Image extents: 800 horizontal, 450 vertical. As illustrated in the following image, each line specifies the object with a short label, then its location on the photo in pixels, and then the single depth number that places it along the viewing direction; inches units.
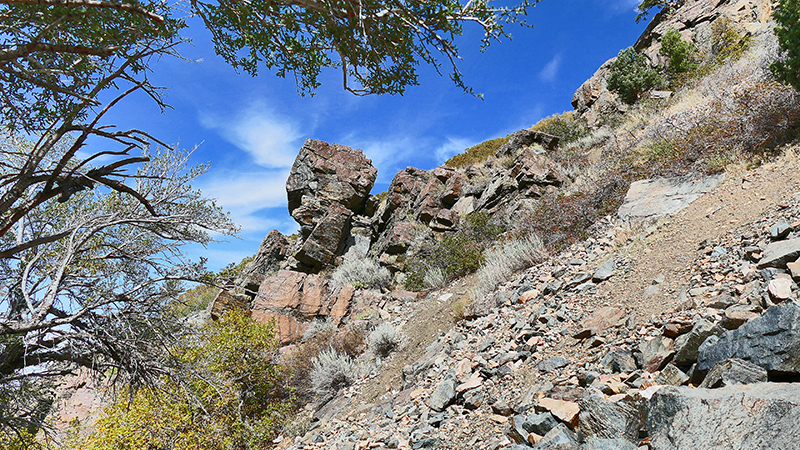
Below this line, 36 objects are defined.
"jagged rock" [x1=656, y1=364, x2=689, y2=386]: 116.5
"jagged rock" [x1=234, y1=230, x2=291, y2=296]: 679.1
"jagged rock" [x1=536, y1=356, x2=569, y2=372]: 161.3
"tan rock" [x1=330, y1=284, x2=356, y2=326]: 464.1
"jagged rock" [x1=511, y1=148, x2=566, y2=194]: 452.1
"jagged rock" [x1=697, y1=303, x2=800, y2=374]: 95.3
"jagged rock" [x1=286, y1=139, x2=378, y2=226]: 692.7
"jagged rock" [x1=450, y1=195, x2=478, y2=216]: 545.0
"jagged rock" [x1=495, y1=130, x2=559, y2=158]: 599.5
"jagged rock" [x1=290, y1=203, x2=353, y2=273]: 613.9
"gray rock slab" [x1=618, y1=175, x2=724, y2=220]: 245.1
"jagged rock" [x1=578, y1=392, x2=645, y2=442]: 104.6
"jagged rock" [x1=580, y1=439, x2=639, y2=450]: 99.1
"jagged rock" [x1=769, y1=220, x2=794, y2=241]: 154.9
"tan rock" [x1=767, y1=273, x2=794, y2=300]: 121.7
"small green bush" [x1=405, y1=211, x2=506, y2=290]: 409.7
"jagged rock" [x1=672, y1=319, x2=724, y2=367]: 121.1
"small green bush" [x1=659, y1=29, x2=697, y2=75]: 585.5
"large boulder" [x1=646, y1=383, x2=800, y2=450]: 75.5
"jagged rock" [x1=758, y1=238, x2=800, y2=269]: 139.3
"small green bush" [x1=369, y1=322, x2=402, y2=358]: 337.1
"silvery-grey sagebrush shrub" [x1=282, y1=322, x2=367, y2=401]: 358.3
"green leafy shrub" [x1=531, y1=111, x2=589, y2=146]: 621.6
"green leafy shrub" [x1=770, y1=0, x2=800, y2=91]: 251.4
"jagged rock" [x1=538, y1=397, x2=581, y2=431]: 121.7
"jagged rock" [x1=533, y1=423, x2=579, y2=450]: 112.3
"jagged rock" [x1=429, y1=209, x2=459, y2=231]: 538.3
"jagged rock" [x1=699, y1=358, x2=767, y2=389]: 95.7
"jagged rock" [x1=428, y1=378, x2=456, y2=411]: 187.0
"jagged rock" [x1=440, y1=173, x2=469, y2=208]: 585.3
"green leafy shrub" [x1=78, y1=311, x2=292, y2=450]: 246.8
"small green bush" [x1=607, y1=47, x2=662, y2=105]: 613.9
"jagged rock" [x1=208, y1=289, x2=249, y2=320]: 509.7
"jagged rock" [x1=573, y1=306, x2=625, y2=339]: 167.6
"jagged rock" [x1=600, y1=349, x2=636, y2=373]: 136.9
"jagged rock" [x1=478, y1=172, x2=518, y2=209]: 483.8
